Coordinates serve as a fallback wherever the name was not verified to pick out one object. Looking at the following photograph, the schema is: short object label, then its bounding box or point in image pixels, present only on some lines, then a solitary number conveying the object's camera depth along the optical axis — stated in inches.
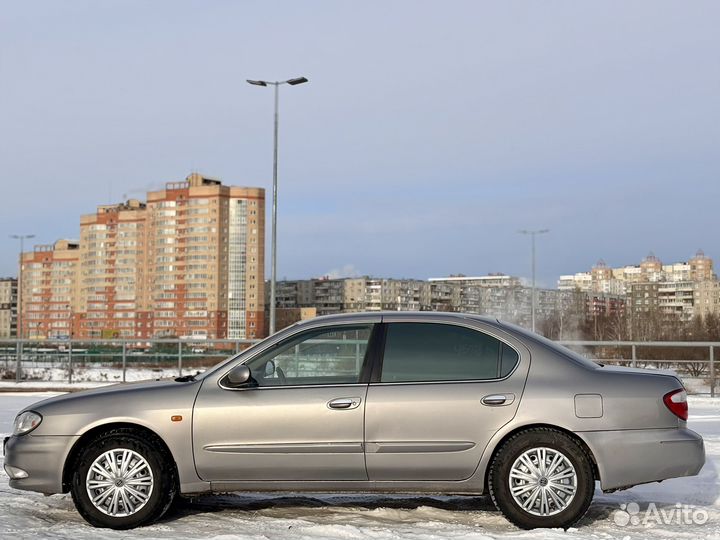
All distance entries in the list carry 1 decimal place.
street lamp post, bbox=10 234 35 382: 995.3
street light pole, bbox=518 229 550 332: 2046.3
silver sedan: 243.9
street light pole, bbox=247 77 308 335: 1110.4
